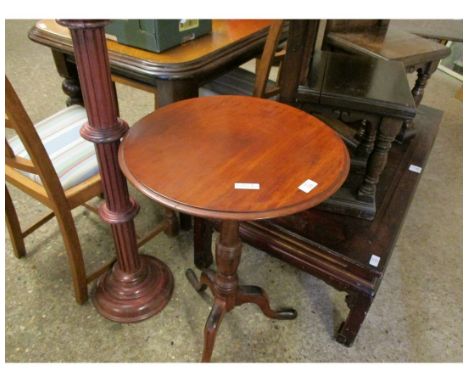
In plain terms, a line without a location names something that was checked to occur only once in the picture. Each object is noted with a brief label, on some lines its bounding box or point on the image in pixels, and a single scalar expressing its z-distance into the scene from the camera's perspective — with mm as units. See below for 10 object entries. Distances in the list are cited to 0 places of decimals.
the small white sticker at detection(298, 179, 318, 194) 834
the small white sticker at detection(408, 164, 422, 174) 1792
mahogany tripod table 804
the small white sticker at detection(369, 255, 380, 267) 1241
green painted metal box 1269
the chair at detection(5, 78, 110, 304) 1007
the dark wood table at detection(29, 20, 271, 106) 1254
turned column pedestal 898
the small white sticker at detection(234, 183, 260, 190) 832
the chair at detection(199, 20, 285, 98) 1474
